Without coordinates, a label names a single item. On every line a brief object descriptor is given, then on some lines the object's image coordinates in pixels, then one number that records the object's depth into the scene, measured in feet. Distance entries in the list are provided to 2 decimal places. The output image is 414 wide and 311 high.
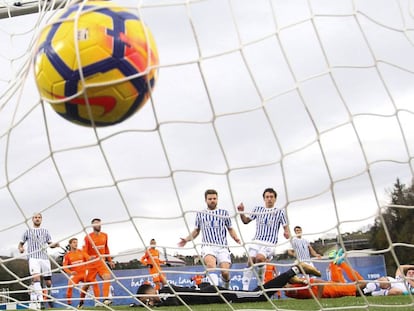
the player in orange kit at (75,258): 23.49
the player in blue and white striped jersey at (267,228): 19.01
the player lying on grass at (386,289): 21.63
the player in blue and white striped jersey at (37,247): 23.13
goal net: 8.24
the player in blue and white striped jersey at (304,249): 20.20
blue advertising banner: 31.63
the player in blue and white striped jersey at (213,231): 18.51
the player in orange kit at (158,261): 20.33
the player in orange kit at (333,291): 20.76
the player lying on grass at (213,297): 16.48
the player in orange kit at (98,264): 21.22
